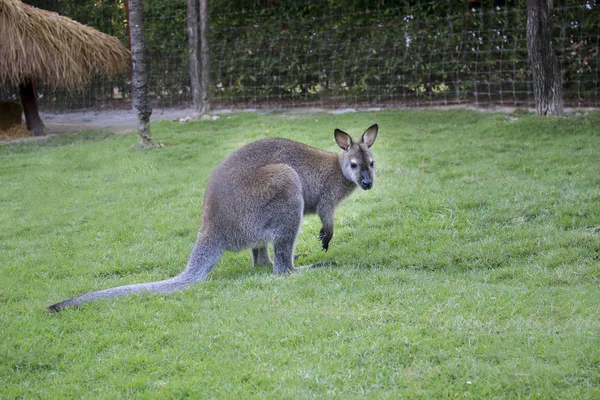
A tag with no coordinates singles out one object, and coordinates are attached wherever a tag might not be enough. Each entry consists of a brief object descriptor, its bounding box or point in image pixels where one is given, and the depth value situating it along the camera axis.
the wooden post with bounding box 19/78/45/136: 13.24
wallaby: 5.58
